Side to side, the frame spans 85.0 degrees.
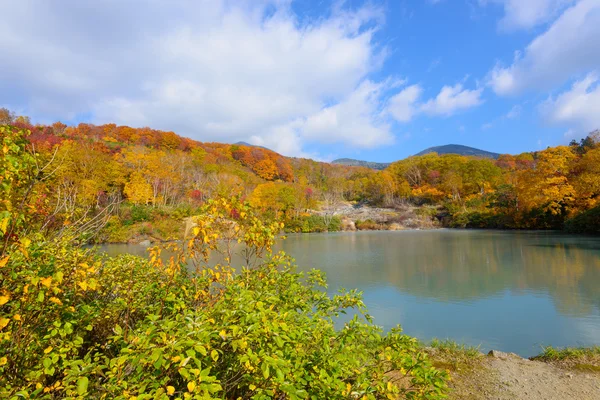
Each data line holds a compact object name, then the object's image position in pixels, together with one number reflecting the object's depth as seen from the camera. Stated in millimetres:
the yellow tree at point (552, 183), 21953
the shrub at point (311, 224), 35125
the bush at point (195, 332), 1403
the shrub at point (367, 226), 38406
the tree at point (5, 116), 35969
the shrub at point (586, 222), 19812
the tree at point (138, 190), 27859
